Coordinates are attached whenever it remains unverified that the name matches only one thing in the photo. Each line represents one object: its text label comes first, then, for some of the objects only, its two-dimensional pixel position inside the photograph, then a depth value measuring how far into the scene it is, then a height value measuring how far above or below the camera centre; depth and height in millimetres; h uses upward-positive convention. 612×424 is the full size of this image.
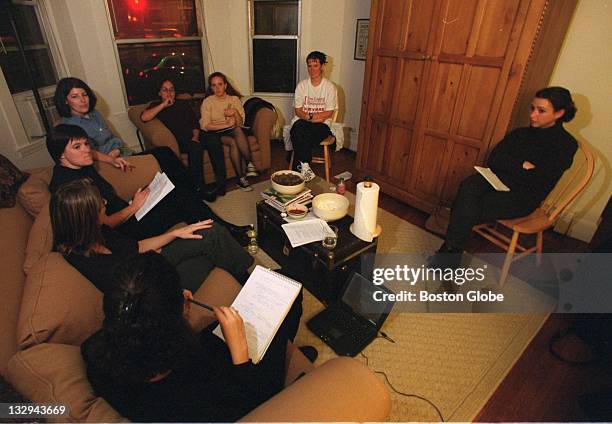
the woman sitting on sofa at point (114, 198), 1896 -937
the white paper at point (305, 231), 1920 -1028
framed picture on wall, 3723 -29
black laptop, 1777 -1390
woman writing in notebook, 815 -772
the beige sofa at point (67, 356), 870 -838
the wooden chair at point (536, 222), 1958 -1014
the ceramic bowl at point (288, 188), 2299 -939
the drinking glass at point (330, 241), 1870 -1021
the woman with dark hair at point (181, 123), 3234 -817
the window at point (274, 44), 4164 -131
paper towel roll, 1807 -878
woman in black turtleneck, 2014 -728
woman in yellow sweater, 3326 -865
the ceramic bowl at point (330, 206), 2064 -944
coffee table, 1873 -1163
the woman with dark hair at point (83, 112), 2574 -600
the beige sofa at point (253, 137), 3235 -962
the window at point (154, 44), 3521 -146
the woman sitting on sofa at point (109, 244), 1276 -856
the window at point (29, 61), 2580 -263
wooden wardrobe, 2184 -290
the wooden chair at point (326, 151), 3324 -1034
